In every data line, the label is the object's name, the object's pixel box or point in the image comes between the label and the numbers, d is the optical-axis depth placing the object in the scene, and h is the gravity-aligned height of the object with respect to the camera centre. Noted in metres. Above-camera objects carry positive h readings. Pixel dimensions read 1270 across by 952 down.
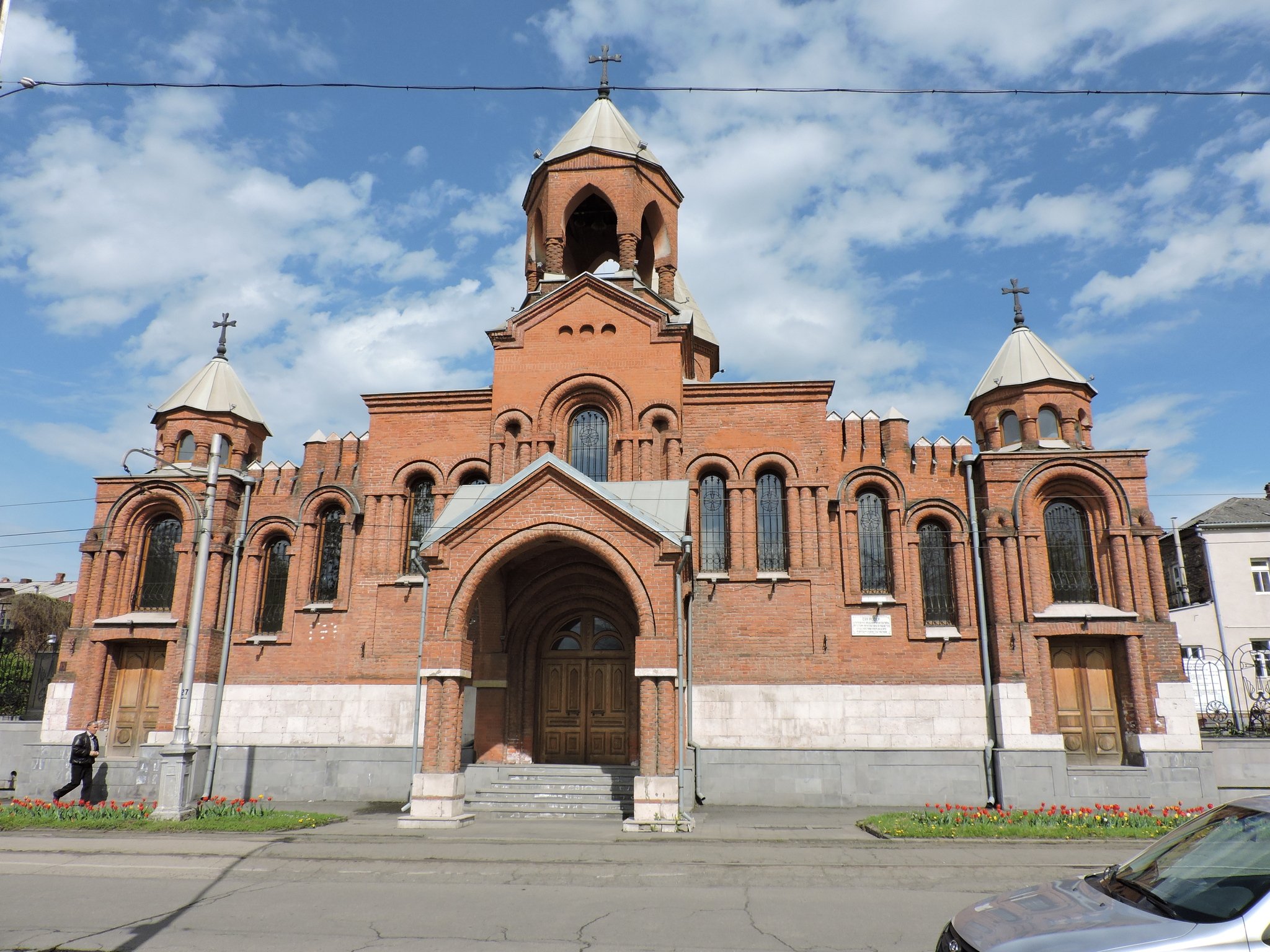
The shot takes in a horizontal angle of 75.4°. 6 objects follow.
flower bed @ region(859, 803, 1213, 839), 13.46 -1.86
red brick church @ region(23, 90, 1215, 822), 16.73 +2.50
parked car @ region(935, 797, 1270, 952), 3.97 -1.01
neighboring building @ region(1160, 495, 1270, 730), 30.22 +4.61
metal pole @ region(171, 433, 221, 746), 15.48 +1.82
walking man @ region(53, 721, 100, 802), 17.59 -1.16
